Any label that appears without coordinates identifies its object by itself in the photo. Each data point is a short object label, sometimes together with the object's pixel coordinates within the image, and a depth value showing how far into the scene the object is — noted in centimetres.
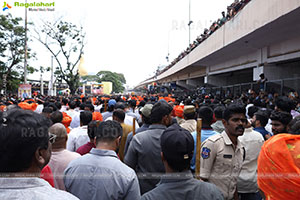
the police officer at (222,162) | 309
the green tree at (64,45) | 2144
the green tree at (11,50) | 2134
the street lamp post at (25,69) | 2168
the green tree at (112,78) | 10719
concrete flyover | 819
